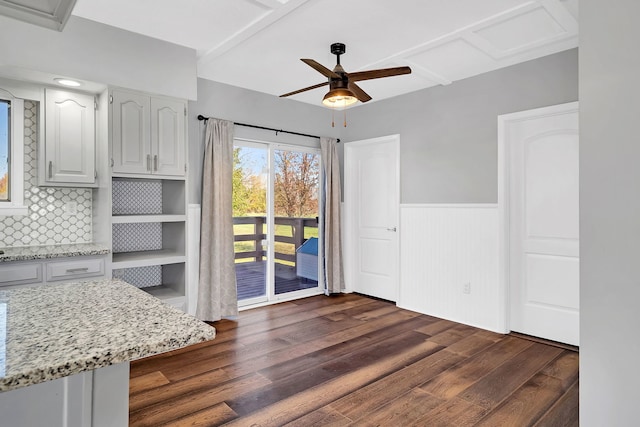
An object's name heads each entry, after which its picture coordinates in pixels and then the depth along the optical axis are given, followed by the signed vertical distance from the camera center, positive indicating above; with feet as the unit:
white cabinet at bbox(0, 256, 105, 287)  8.56 -1.37
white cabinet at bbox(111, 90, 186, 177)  10.36 +2.26
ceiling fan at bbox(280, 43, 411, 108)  9.29 +3.35
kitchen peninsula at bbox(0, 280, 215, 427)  2.64 -1.01
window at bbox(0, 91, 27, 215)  9.99 +1.56
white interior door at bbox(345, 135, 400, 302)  16.12 -0.08
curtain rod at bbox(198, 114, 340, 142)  13.37 +3.41
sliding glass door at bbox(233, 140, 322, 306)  14.90 -0.30
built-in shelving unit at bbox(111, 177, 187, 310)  11.50 -0.71
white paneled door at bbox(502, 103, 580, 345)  11.23 -0.25
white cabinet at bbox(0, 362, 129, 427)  3.06 -1.55
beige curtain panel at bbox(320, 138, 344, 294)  16.93 -0.52
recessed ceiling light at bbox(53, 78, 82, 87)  9.70 +3.39
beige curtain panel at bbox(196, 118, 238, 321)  13.20 -0.67
